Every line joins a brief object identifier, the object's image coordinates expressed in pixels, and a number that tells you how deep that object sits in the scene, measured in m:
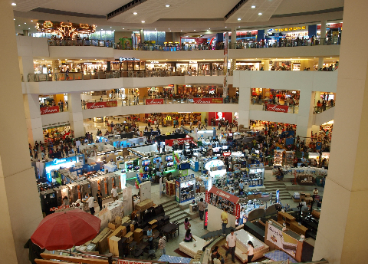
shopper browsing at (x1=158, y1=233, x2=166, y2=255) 11.80
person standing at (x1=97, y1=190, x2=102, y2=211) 15.22
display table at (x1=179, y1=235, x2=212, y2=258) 11.51
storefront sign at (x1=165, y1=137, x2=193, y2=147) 23.75
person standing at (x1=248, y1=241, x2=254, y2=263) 9.01
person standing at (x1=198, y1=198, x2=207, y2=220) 14.78
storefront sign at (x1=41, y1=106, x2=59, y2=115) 25.38
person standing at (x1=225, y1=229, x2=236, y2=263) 9.10
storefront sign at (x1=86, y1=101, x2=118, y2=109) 28.69
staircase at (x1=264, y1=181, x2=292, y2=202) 17.55
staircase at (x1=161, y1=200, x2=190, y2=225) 15.09
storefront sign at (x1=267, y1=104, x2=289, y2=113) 25.75
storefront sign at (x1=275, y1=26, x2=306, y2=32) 36.06
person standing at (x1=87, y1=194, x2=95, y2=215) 14.46
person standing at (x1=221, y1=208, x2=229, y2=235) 11.93
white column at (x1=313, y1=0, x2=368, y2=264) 4.41
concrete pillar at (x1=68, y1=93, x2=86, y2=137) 27.01
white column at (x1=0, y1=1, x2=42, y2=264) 4.92
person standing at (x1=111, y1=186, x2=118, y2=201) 15.83
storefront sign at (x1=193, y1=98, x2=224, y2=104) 31.08
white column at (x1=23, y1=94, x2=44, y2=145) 23.84
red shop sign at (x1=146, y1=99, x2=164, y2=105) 31.44
